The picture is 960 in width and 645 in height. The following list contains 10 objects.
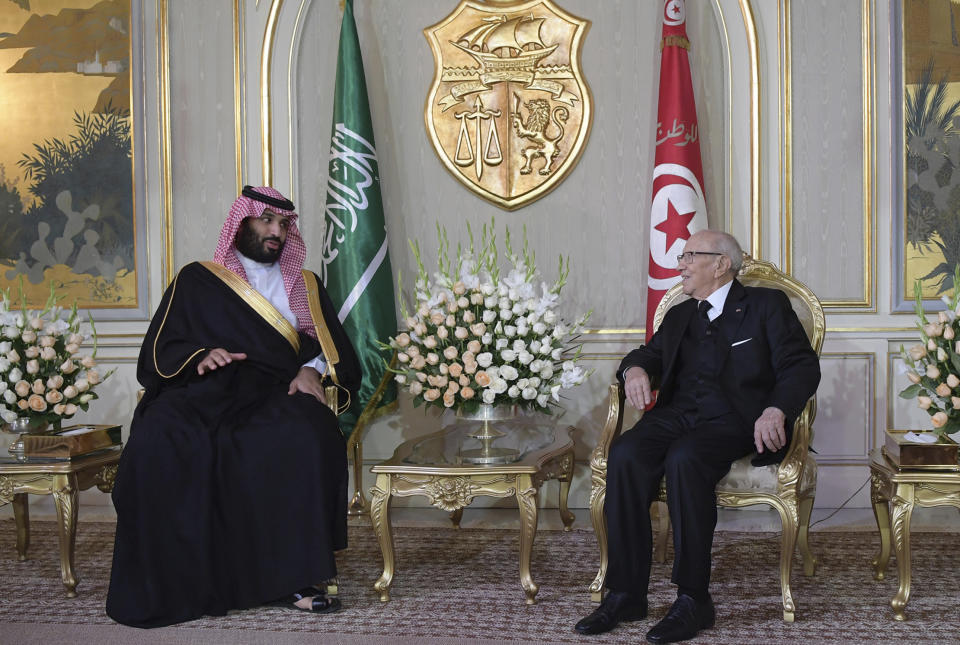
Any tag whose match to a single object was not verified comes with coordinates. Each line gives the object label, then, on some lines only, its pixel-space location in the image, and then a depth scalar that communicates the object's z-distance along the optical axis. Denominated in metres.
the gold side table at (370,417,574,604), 3.47
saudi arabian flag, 5.00
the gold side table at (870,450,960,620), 3.27
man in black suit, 3.19
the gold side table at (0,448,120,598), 3.66
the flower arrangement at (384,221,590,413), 3.71
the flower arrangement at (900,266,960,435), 3.40
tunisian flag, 4.84
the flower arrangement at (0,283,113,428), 3.92
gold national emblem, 5.21
